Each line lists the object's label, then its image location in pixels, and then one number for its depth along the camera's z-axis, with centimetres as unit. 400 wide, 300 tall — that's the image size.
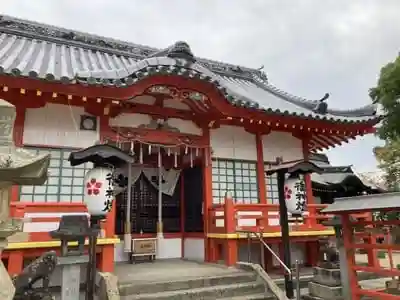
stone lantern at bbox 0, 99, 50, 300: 310
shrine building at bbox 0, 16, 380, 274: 661
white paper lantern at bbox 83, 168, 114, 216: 500
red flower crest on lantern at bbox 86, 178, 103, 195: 502
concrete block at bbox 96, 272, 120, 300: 524
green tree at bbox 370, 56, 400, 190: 1605
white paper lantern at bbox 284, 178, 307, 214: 658
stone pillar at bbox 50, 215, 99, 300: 480
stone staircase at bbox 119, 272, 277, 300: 565
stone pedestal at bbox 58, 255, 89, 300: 492
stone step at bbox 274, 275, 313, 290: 709
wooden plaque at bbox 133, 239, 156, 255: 873
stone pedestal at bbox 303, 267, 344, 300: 629
